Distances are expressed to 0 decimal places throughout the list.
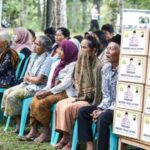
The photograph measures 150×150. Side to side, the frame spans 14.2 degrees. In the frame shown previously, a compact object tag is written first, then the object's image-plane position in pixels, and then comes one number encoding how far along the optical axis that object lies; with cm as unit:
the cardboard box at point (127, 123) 540
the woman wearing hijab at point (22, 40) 917
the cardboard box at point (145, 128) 528
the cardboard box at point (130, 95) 535
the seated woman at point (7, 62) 819
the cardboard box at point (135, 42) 531
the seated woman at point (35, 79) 753
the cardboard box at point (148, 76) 528
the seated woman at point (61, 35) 902
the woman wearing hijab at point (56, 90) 703
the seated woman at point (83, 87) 646
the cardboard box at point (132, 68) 533
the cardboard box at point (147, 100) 528
